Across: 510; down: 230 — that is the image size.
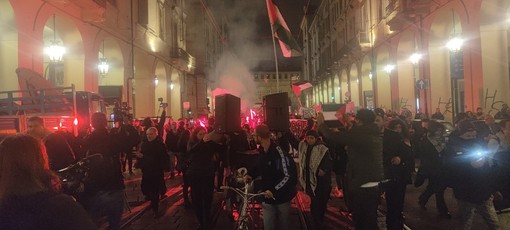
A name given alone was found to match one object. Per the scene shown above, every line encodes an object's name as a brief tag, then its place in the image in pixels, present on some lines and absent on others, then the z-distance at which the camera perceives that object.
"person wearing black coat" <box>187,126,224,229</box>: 7.00
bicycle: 4.69
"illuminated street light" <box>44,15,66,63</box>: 14.25
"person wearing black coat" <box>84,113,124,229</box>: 5.00
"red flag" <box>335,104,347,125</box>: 7.31
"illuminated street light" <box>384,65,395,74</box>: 24.78
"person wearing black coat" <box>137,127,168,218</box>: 8.02
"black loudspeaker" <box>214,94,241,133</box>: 8.93
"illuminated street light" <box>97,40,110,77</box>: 18.52
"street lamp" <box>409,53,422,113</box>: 21.33
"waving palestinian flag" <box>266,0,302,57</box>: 15.05
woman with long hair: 2.16
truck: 7.05
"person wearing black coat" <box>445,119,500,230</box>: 5.29
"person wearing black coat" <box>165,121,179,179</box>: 12.67
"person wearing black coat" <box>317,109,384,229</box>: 5.03
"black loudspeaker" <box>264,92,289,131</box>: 10.01
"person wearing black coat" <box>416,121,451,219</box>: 7.75
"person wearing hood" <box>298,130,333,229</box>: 6.92
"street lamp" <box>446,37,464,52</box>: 17.20
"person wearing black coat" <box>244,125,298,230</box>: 5.11
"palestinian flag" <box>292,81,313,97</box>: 20.73
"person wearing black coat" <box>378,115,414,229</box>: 6.02
